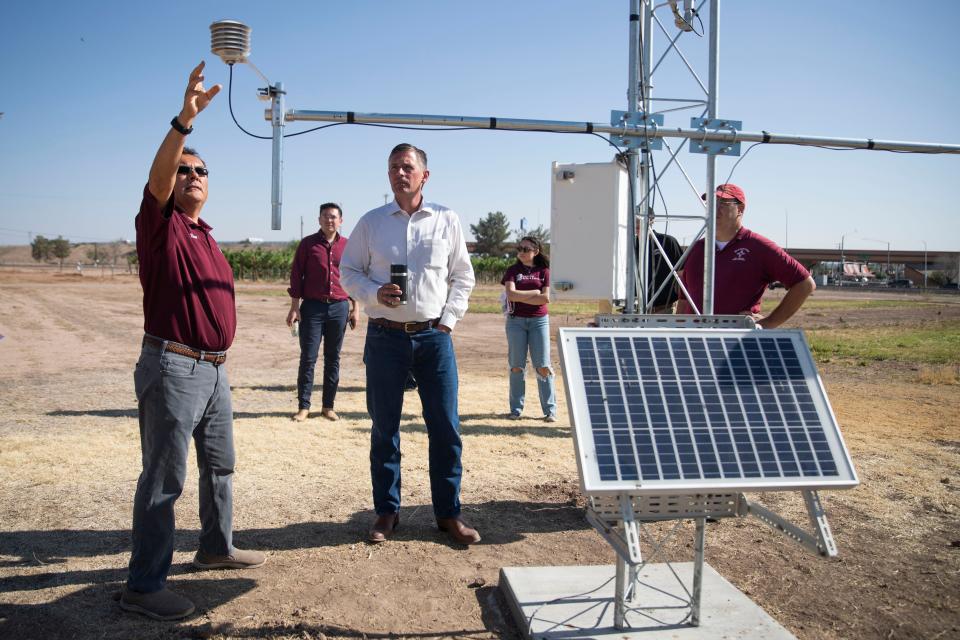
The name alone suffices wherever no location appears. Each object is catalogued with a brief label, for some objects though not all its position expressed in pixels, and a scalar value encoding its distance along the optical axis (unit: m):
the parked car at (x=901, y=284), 76.00
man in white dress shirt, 4.37
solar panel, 2.78
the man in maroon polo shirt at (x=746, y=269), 4.91
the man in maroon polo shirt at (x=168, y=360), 3.34
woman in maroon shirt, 7.89
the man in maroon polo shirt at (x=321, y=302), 7.59
